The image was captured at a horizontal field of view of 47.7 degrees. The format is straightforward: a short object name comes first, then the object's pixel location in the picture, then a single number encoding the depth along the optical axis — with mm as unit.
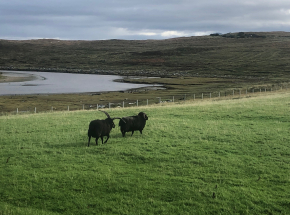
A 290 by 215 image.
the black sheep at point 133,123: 16391
